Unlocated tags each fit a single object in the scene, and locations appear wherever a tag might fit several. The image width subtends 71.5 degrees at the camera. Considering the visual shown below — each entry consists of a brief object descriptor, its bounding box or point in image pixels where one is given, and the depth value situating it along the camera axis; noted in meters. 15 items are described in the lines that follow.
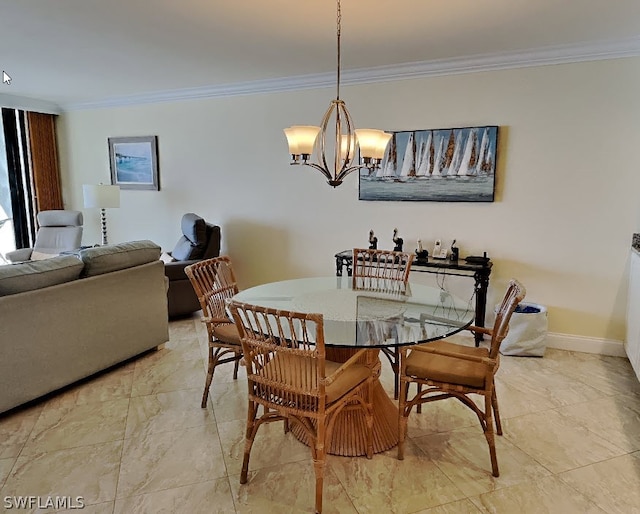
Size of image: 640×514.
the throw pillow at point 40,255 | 5.25
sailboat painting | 3.87
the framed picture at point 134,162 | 5.54
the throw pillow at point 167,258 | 4.87
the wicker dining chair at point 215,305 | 2.75
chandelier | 2.52
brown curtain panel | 5.94
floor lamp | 5.12
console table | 3.70
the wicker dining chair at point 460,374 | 2.13
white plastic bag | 3.61
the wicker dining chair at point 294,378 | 1.86
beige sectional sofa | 2.63
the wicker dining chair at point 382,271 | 3.00
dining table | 2.08
